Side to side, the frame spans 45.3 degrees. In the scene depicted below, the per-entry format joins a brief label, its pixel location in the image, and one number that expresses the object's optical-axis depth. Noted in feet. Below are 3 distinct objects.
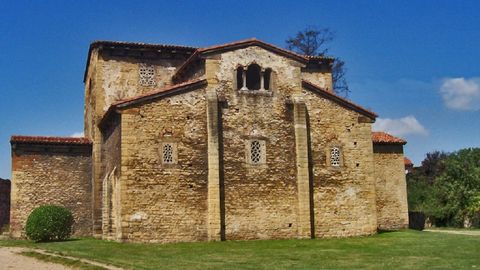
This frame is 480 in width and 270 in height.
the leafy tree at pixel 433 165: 153.28
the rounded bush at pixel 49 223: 82.38
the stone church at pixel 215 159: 73.31
